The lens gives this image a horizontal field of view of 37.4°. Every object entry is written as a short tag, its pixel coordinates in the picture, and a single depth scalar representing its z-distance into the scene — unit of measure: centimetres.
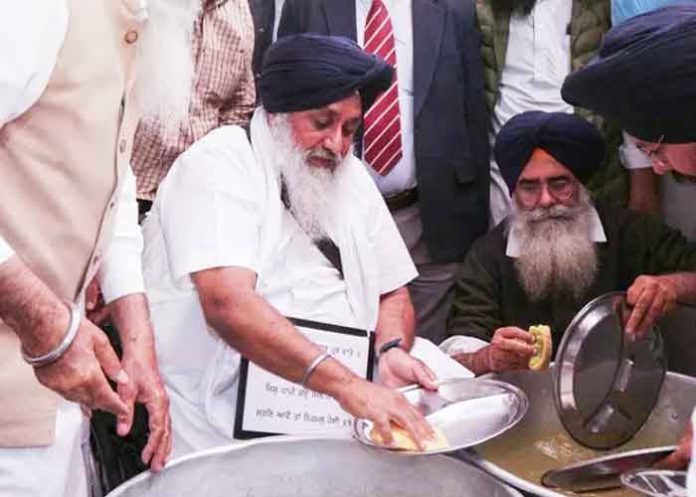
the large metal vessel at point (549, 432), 175
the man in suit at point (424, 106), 263
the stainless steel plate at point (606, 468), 142
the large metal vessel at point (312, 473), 136
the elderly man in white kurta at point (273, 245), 179
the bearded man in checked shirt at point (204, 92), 231
